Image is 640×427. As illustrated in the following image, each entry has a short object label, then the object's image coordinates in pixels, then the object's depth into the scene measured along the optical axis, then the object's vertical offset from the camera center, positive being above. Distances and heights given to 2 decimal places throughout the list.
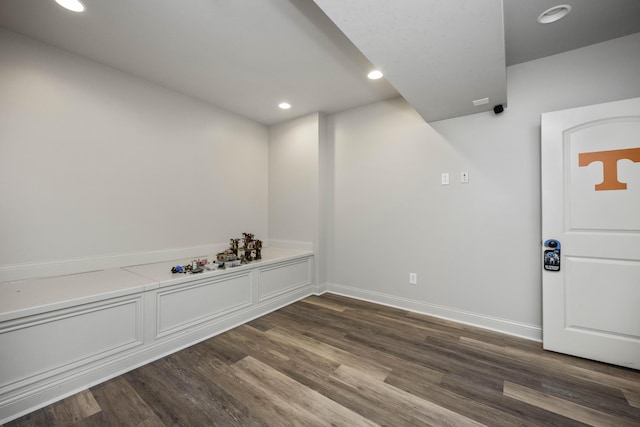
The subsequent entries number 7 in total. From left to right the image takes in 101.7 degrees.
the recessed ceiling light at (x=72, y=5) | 1.69 +1.41
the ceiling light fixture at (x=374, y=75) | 2.51 +1.37
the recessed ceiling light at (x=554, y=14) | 1.72 +1.36
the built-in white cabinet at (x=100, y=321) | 1.48 -0.75
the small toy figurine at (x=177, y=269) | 2.32 -0.48
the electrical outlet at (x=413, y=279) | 2.93 -0.73
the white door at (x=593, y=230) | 1.86 -0.13
